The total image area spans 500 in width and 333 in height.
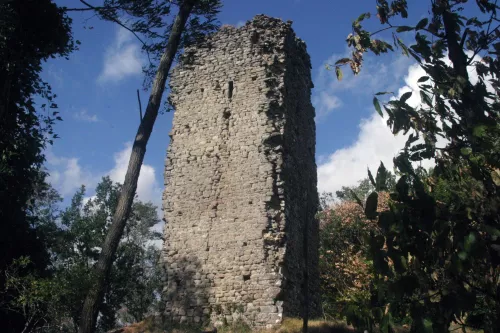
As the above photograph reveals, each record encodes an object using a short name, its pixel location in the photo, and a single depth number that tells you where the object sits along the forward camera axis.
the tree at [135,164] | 8.48
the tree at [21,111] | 11.84
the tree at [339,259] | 16.04
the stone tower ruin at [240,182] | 10.32
